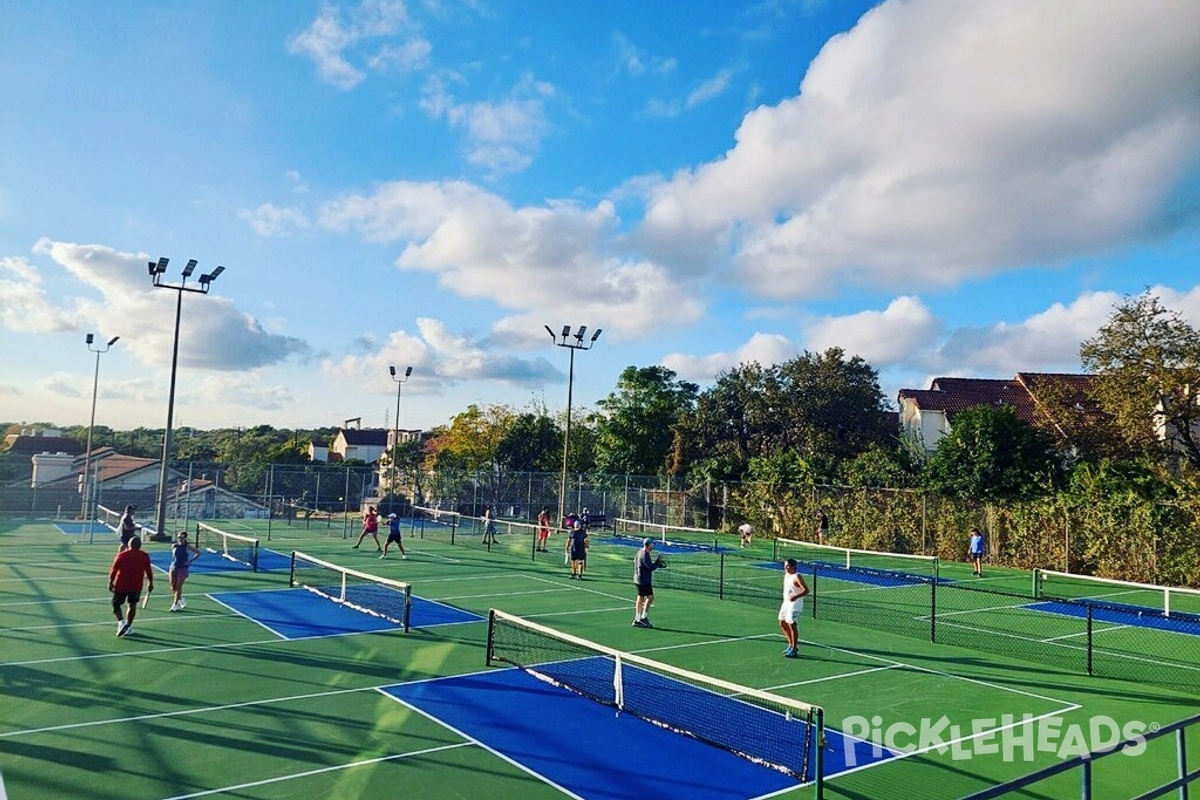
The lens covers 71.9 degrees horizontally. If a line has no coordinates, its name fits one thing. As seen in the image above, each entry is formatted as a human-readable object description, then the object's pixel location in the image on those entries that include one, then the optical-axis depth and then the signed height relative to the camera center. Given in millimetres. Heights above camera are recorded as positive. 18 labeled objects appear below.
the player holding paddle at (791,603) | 14492 -2011
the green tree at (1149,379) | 34031 +5209
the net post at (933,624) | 16359 -2563
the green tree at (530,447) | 63219 +2406
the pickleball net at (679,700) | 9609 -3047
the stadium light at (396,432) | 47375 +2447
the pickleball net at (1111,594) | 23500 -2830
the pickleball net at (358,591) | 16947 -2880
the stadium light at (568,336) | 36562 +6191
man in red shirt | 14609 -2060
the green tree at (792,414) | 54000 +4992
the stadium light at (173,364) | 27531 +3494
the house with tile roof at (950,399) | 60938 +7422
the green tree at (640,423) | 58781 +4313
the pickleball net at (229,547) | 25723 -2859
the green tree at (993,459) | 34938 +1648
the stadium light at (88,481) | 40000 -1027
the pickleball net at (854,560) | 29672 -2759
